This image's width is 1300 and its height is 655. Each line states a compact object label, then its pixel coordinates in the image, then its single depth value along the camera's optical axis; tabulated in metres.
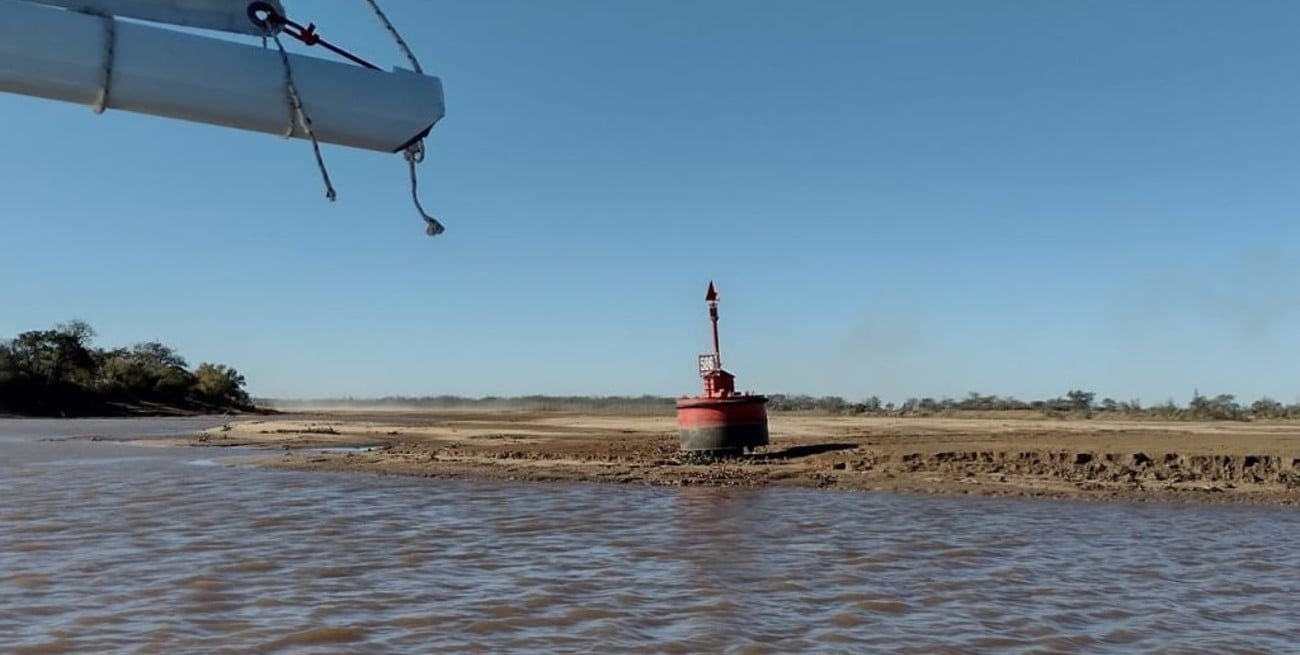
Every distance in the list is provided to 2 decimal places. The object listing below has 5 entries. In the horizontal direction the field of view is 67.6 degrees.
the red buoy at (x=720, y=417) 18.62
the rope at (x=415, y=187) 4.64
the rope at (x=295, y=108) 4.14
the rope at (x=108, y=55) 3.85
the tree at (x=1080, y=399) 49.00
